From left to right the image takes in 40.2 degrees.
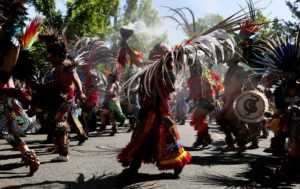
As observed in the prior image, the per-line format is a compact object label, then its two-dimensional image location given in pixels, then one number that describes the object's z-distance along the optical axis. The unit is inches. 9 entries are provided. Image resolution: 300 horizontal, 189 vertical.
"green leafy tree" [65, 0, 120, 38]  708.0
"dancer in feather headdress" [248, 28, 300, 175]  205.0
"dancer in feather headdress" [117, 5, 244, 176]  201.5
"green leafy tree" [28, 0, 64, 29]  645.9
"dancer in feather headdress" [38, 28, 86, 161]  248.7
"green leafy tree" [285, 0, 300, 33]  1207.6
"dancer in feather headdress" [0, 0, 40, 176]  187.3
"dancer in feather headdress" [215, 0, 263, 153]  297.6
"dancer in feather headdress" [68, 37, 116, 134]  376.5
